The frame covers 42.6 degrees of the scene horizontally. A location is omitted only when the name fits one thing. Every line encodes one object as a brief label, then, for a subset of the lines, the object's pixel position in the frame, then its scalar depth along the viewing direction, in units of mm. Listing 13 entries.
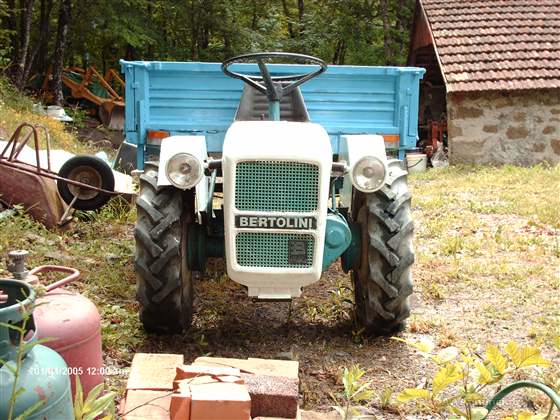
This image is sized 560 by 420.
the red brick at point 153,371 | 2695
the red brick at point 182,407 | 2359
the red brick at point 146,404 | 2471
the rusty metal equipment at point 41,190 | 5809
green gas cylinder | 1938
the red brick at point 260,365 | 2906
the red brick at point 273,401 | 2625
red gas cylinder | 2627
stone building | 12219
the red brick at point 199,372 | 2586
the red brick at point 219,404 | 2338
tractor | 3480
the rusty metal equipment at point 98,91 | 18098
